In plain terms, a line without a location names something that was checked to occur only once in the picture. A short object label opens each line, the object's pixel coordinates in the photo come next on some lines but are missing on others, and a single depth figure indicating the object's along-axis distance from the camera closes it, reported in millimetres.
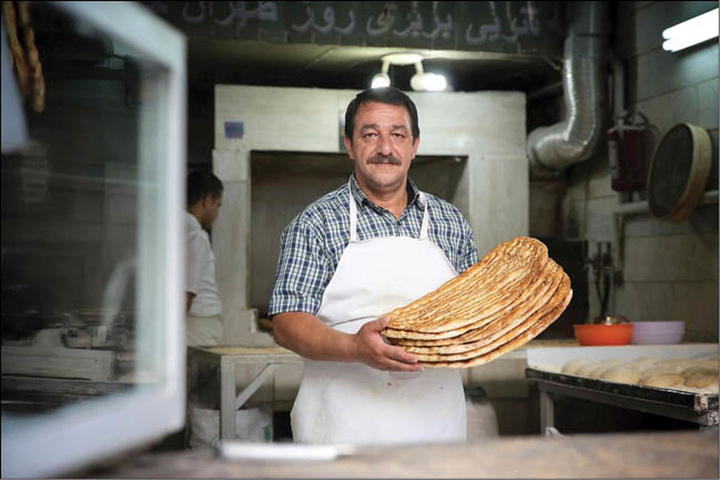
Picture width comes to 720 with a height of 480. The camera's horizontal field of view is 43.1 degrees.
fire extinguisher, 4969
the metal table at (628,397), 2930
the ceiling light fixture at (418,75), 5262
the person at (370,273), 2299
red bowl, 4094
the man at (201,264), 4516
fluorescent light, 4161
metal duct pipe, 5141
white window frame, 1011
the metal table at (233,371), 4094
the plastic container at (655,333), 4180
